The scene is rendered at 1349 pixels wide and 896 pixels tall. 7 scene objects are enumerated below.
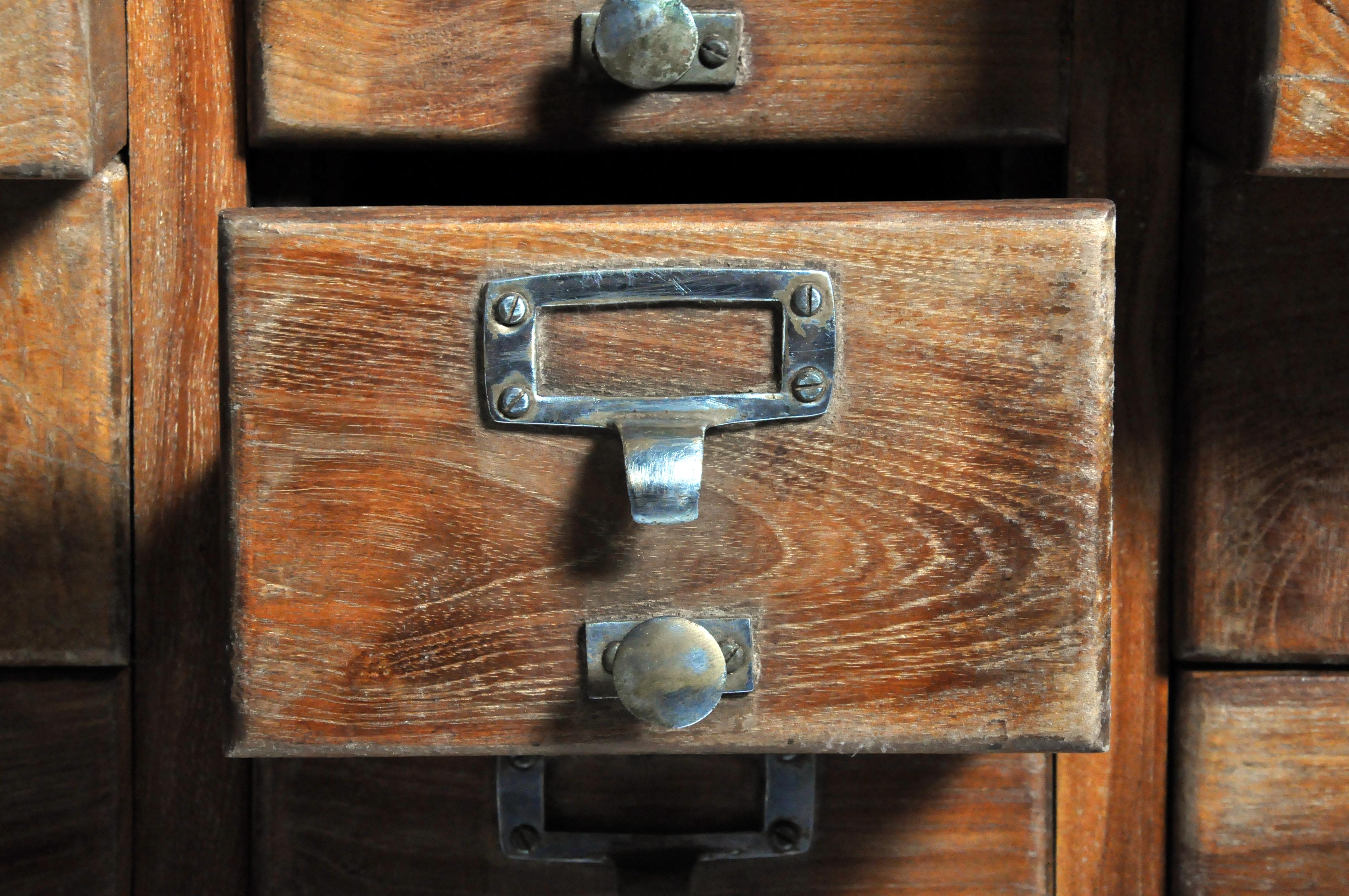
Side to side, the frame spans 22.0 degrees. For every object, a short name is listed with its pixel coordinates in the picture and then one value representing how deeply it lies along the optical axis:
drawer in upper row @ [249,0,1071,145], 0.69
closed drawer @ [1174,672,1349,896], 0.73
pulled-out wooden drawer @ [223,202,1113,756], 0.65
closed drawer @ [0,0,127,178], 0.67
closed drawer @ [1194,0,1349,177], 0.65
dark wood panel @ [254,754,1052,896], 0.74
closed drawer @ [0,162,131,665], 0.72
